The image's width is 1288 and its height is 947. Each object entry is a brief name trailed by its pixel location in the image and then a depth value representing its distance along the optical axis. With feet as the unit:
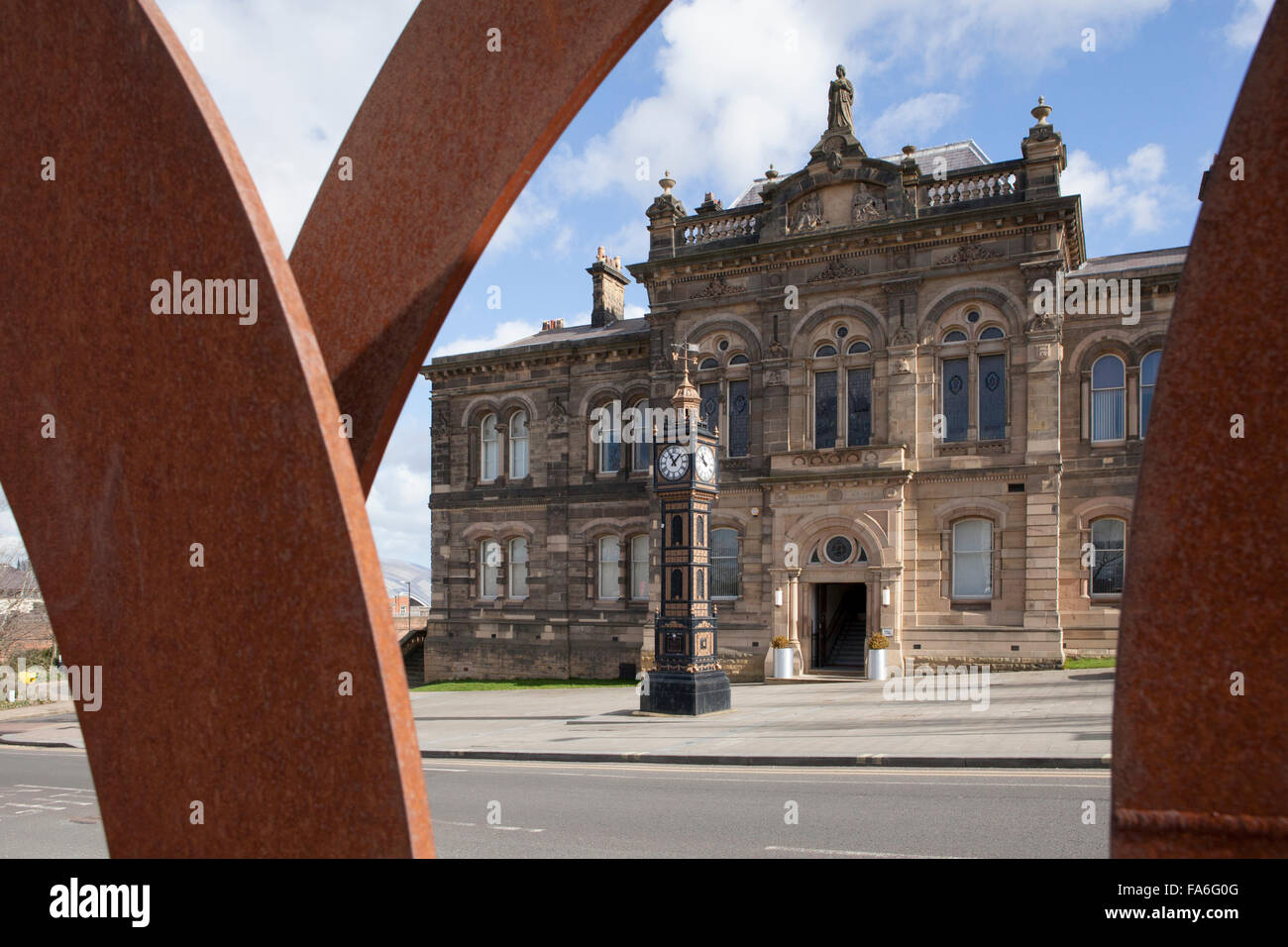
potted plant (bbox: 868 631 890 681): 84.23
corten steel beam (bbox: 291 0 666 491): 8.53
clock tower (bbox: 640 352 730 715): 62.44
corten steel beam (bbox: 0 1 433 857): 7.05
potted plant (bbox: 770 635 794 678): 89.56
